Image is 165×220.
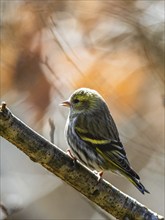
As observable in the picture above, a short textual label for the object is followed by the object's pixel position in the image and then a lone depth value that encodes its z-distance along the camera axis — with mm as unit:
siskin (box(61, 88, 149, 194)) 6195
